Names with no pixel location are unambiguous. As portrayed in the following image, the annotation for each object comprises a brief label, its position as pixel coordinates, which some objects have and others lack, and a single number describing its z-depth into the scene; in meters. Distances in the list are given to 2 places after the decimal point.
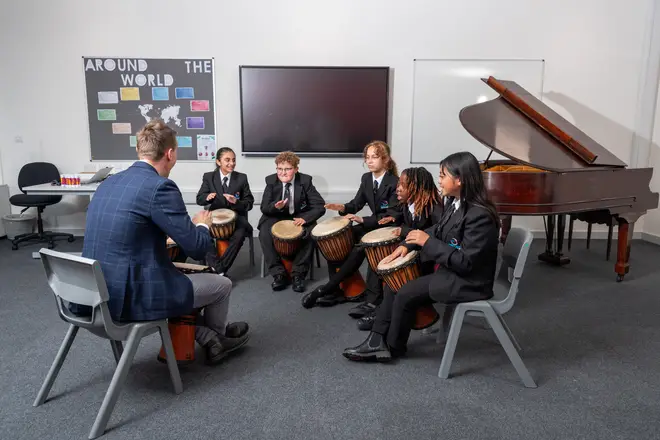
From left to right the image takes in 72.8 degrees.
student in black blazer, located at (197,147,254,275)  4.06
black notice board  5.27
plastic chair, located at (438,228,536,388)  2.14
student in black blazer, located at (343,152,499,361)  2.12
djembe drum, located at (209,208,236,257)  3.77
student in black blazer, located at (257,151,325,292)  3.76
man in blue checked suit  1.83
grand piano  3.12
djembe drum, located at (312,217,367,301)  3.28
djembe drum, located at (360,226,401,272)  2.77
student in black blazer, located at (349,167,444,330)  2.89
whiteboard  5.26
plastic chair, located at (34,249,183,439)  1.71
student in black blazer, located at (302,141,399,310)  3.27
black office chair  4.96
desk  4.49
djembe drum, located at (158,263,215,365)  2.26
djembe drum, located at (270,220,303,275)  3.62
